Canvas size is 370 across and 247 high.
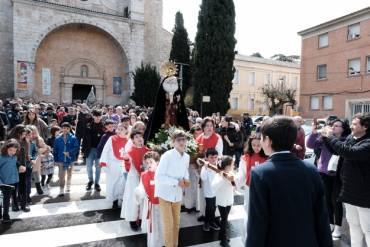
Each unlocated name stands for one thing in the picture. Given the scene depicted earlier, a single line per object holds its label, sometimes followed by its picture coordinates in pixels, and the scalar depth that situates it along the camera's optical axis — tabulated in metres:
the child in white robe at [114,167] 6.66
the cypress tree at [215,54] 24.03
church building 25.88
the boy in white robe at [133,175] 5.46
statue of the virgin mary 6.66
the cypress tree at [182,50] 33.22
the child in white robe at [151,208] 4.68
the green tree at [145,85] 28.03
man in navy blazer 2.23
